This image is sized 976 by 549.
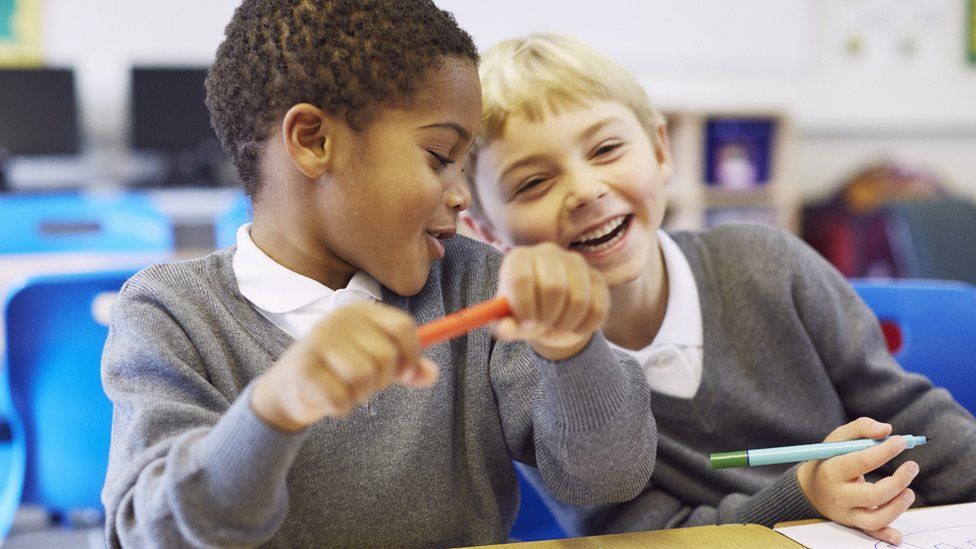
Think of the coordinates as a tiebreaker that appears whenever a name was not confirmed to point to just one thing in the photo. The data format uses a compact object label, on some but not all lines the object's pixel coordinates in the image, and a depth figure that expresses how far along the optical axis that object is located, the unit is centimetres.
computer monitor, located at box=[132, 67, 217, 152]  404
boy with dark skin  74
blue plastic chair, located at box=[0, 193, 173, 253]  258
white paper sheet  71
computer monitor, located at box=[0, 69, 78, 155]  396
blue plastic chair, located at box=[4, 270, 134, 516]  136
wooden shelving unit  437
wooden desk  68
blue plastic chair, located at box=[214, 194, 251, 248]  249
